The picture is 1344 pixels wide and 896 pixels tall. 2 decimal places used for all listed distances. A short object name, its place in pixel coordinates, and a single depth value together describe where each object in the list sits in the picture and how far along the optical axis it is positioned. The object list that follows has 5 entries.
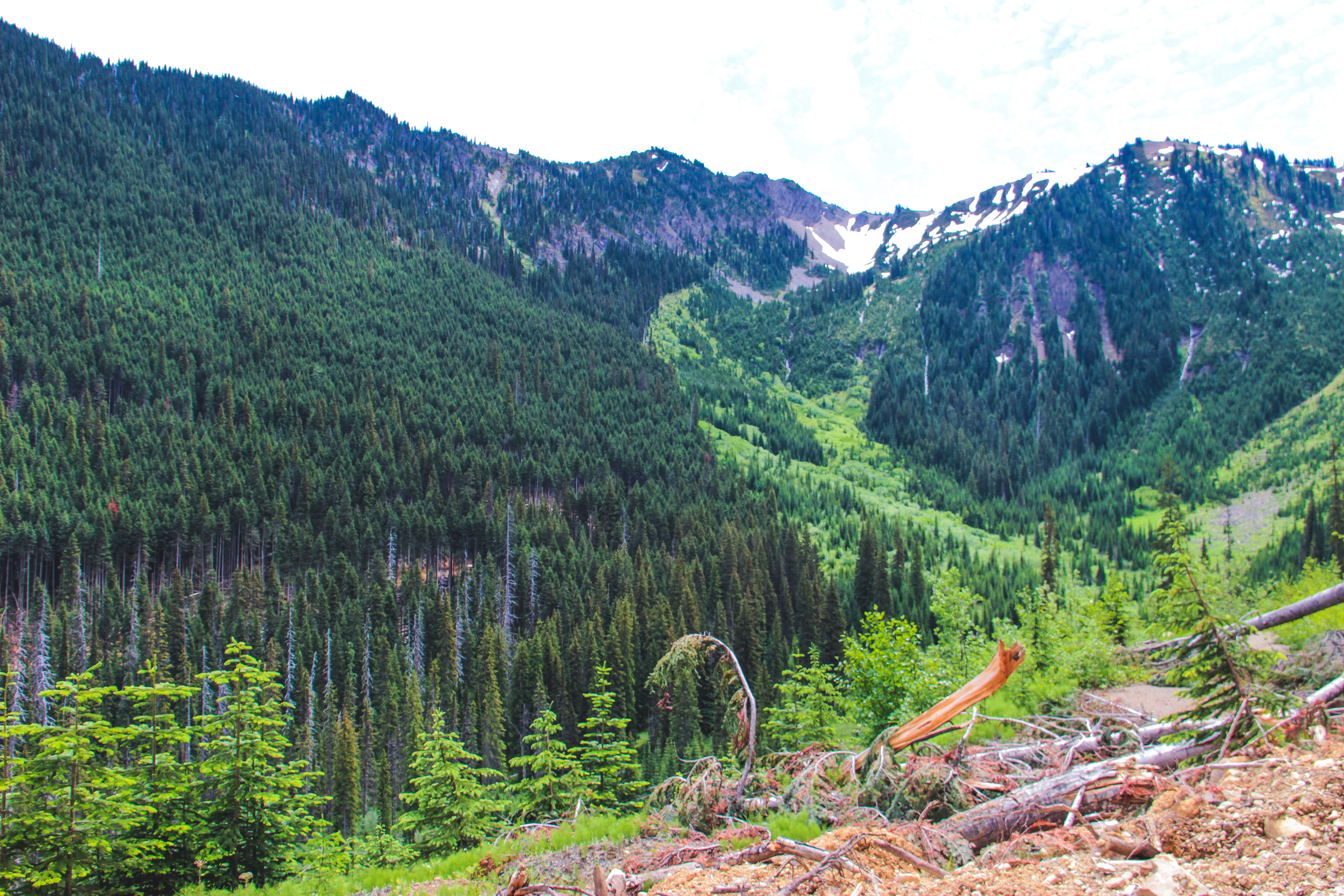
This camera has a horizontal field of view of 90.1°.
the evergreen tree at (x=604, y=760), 22.52
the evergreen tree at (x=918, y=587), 90.19
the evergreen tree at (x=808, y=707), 28.53
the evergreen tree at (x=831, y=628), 73.44
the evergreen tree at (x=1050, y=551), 84.19
